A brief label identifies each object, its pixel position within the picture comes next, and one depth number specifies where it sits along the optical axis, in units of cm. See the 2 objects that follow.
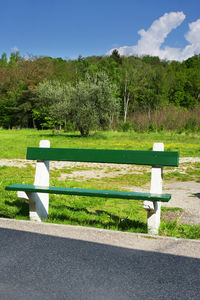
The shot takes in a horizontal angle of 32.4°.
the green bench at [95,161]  391
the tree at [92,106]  2747
